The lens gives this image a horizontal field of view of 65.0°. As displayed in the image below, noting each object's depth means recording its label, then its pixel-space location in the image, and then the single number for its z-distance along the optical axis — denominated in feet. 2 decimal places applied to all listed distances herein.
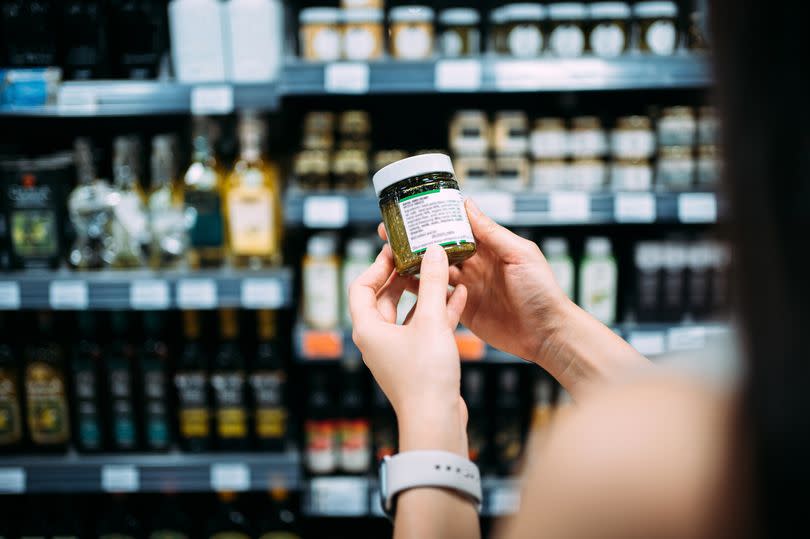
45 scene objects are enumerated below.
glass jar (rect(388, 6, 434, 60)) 5.63
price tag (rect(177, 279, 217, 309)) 5.57
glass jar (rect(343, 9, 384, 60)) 5.64
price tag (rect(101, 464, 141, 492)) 5.86
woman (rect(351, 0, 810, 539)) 1.03
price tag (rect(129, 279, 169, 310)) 5.58
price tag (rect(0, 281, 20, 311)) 5.61
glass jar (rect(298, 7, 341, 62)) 5.63
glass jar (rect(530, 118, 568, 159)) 5.84
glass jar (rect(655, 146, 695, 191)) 5.81
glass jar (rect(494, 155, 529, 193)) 5.84
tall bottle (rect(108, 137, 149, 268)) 5.99
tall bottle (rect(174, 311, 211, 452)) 5.90
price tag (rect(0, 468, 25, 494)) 5.86
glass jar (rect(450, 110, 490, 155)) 5.85
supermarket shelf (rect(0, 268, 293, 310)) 5.57
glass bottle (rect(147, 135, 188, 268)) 6.03
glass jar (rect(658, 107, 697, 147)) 5.82
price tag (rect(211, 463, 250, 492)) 5.83
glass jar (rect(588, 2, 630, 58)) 5.66
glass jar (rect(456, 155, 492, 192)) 5.84
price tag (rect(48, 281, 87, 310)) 5.59
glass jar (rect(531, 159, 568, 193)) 5.88
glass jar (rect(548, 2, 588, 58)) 5.67
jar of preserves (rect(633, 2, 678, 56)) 5.67
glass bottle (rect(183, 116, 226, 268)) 5.82
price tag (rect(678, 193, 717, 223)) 5.53
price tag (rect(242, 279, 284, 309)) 5.57
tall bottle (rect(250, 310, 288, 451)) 5.90
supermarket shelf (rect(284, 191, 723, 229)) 5.44
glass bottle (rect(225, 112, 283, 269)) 5.79
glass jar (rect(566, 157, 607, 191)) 5.86
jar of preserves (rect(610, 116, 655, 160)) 5.80
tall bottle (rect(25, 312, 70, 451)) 6.01
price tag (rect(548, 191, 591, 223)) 5.46
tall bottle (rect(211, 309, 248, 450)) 5.90
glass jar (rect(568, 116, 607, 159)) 5.85
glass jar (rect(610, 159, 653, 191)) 5.80
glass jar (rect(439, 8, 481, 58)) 5.73
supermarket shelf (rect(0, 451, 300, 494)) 5.84
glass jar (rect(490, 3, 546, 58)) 5.67
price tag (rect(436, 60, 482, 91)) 5.23
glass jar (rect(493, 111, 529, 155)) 5.85
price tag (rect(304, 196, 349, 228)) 5.44
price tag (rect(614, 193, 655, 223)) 5.49
